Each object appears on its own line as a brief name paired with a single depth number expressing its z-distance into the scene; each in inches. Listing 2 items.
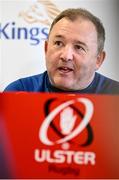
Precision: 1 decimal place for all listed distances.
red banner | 80.2
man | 80.7
